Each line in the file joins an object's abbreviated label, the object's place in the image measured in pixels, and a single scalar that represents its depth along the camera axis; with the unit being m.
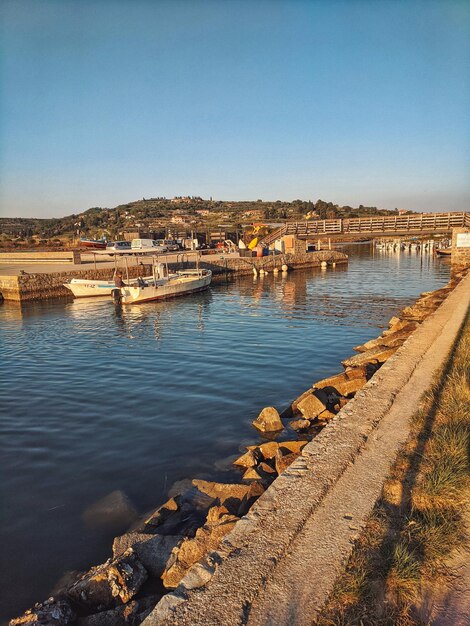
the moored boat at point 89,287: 33.09
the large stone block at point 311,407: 10.09
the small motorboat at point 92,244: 56.97
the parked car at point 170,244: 61.94
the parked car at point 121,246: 51.11
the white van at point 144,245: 51.25
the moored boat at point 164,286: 30.70
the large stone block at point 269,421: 10.15
